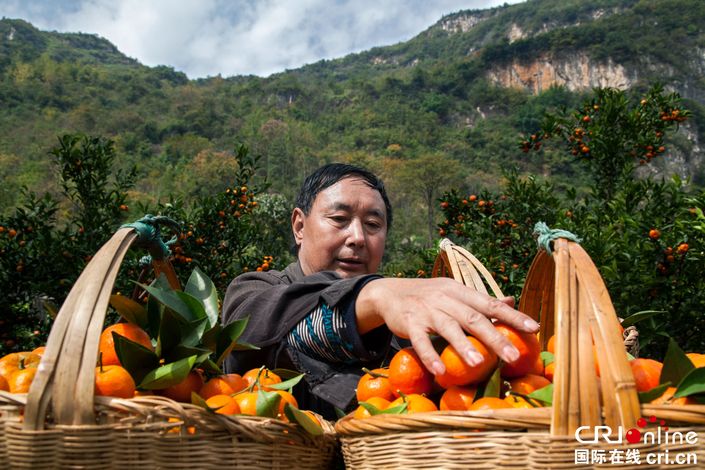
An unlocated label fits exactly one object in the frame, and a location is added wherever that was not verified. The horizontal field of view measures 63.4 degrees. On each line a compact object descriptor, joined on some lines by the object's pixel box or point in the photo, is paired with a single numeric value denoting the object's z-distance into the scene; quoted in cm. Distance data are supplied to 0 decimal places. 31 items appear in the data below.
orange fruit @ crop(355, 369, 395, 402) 108
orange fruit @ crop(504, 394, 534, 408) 90
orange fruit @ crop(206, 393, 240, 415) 98
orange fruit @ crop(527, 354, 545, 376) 103
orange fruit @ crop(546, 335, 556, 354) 120
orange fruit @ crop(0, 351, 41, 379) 108
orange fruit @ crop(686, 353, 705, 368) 103
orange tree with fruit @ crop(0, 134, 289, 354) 362
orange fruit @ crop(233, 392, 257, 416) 102
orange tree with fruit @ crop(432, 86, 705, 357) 314
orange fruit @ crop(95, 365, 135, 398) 90
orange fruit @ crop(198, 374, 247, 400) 109
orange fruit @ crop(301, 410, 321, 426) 107
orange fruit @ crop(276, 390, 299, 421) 104
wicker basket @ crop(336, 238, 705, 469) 77
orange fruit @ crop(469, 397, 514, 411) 87
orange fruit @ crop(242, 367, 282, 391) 116
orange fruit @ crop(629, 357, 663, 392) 99
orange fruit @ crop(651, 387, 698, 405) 87
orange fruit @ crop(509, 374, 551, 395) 97
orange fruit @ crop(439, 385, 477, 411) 95
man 95
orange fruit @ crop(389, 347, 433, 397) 101
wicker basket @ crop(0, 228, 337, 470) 81
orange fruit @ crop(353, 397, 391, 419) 100
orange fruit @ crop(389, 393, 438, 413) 96
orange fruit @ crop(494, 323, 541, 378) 96
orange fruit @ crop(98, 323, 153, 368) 108
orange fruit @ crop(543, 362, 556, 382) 109
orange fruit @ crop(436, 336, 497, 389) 92
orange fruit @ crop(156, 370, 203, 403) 104
